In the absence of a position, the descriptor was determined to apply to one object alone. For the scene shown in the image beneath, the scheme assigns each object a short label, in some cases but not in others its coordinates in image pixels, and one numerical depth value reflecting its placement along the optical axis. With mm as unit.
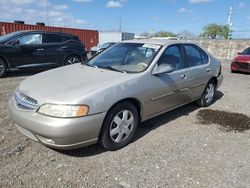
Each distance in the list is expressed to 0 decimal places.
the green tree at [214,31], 56137
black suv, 6397
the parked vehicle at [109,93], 2278
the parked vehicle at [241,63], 8894
